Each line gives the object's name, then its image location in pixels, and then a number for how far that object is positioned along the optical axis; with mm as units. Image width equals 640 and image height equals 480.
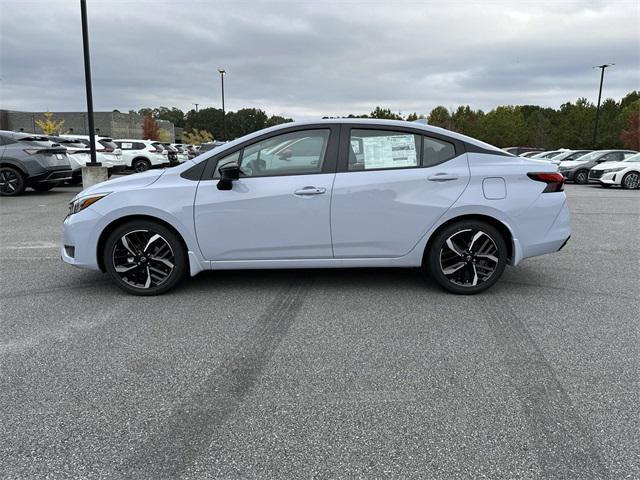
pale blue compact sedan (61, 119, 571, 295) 4457
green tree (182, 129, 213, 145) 86625
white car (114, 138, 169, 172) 22516
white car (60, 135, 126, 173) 17500
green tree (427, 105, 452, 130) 72650
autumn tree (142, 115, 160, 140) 73562
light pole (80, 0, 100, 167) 13305
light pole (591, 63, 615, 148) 38188
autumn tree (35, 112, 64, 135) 54438
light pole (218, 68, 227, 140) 40594
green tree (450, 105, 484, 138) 75288
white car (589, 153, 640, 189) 17281
